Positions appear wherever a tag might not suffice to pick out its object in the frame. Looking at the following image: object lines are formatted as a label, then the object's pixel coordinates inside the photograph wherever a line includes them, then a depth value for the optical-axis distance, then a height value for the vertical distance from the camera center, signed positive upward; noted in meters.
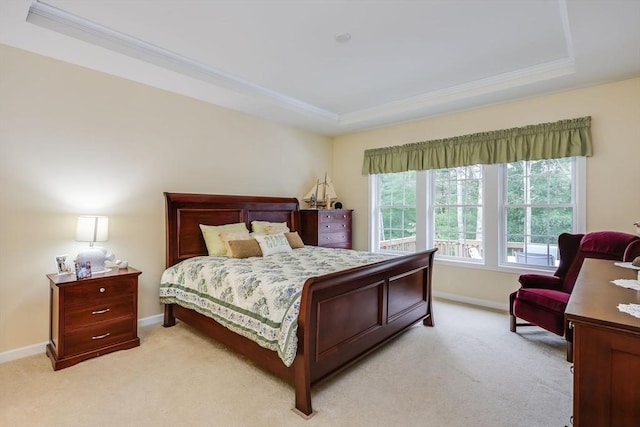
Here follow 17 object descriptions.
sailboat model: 5.35 +0.33
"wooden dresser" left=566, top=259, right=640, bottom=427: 1.09 -0.54
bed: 2.03 -0.75
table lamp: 2.82 -0.21
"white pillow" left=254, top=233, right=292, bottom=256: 3.67 -0.35
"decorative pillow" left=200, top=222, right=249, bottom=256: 3.64 -0.30
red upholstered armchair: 2.81 -0.67
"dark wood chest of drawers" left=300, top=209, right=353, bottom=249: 4.94 -0.21
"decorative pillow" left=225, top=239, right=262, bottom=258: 3.44 -0.39
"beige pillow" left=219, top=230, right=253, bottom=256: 3.61 -0.26
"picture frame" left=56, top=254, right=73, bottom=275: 2.76 -0.47
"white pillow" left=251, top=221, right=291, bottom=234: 4.18 -0.18
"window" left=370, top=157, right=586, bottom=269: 3.77 +0.07
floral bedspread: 2.11 -0.62
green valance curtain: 3.54 +0.90
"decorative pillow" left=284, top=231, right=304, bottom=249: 4.22 -0.36
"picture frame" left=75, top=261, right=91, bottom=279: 2.67 -0.49
